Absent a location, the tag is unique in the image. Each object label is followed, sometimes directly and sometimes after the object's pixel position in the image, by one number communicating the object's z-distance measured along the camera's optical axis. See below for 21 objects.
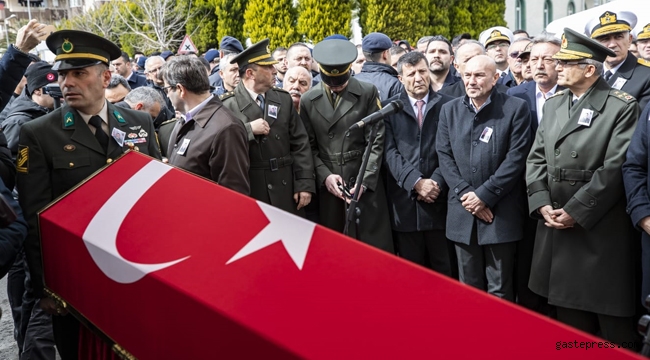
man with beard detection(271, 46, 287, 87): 7.92
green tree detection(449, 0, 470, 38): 24.30
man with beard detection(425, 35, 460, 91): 6.01
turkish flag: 1.41
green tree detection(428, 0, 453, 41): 22.52
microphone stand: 3.37
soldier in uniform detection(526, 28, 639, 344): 3.62
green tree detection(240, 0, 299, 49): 20.50
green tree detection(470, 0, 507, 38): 24.78
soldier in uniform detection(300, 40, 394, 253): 4.66
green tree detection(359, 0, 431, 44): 20.28
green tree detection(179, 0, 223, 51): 27.17
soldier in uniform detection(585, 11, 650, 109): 4.65
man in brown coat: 3.35
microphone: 3.37
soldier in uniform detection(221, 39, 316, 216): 4.32
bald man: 4.23
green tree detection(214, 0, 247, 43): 25.09
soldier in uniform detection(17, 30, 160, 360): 2.90
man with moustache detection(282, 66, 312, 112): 5.31
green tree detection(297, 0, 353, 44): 19.62
